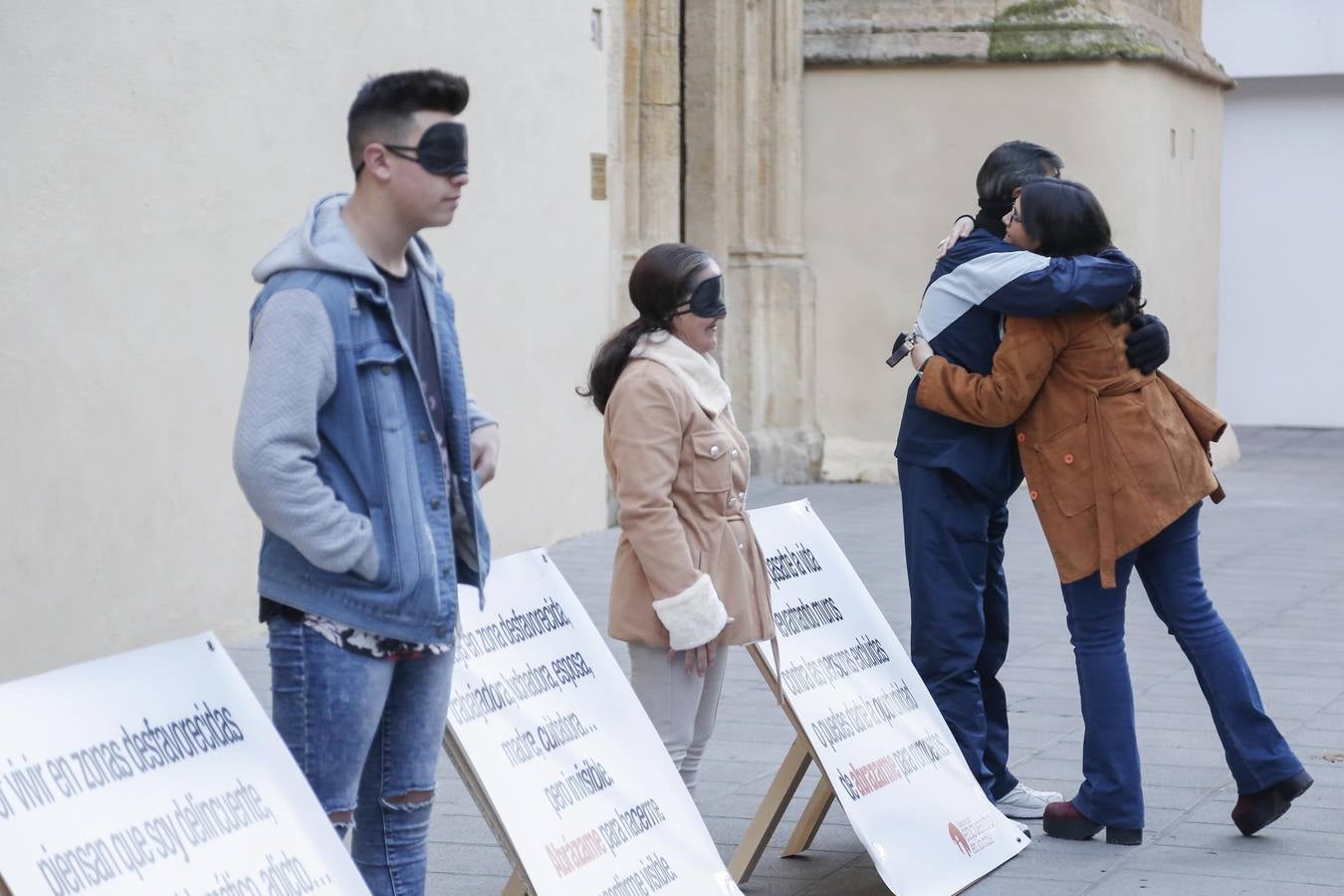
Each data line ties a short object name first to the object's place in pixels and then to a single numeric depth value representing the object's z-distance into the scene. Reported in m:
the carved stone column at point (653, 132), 12.49
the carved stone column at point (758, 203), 13.69
